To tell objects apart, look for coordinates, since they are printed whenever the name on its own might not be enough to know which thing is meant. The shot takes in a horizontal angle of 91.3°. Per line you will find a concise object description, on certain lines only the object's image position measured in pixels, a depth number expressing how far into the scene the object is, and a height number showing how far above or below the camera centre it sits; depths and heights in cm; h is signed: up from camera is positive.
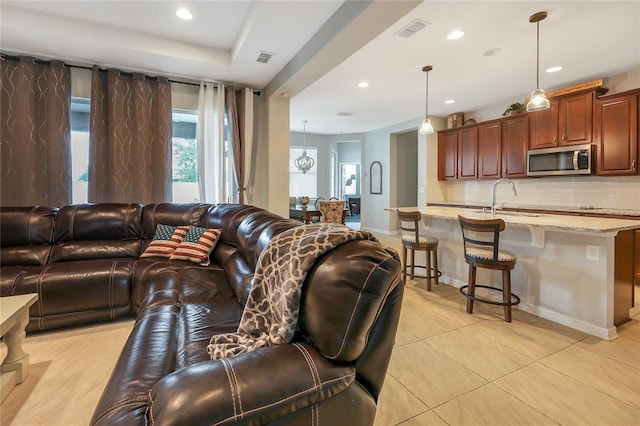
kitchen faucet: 328 +6
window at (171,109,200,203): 440 +72
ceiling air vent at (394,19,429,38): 285 +172
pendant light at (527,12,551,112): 280 +105
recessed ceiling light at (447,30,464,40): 303 +174
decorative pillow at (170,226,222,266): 288 -34
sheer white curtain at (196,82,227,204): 426 +92
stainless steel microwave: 418 +73
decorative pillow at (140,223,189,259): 301 -30
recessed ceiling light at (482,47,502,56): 339 +176
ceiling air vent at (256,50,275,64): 344 +173
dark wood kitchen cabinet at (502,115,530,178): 491 +106
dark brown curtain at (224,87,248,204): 435 +113
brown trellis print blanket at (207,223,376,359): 111 -30
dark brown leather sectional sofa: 84 -51
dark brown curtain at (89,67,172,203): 378 +89
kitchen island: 239 -47
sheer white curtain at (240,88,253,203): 443 +109
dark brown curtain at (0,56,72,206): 343 +86
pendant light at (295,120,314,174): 827 +128
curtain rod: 340 +169
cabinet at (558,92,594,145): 415 +127
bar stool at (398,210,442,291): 346 -34
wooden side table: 176 -80
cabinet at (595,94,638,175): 377 +96
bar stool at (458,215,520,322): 265 -40
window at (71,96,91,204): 385 +74
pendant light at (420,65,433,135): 389 +113
